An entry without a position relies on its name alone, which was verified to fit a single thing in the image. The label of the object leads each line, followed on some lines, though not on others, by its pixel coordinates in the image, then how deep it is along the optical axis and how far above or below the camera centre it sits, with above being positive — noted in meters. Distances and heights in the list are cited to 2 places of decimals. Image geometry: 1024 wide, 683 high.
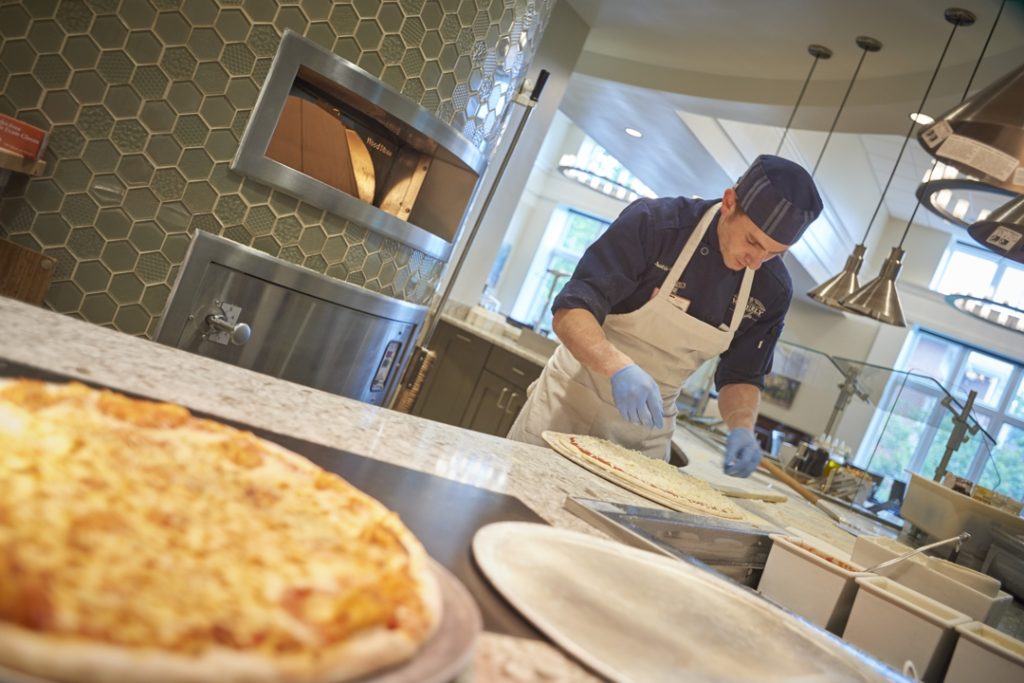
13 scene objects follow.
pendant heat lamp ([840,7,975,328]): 4.78 +0.99
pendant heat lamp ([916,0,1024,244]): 1.80 +0.81
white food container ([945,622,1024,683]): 1.23 -0.19
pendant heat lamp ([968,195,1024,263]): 2.06 +0.72
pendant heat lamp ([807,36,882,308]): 5.02 +1.05
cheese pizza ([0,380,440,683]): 0.44 -0.23
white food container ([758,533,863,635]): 1.43 -0.22
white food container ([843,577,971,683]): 1.30 -0.21
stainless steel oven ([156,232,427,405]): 2.58 -0.28
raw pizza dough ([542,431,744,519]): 1.74 -0.20
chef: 2.23 +0.23
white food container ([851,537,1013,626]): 1.51 -0.14
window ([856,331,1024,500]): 4.36 +0.32
